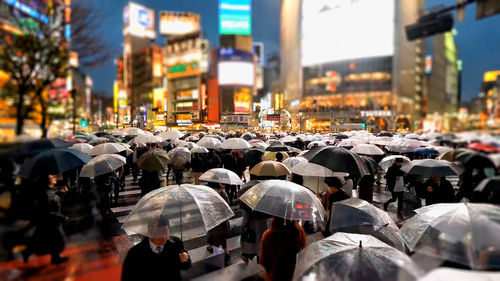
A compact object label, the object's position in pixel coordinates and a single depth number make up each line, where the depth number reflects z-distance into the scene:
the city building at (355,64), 66.44
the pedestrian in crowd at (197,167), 9.62
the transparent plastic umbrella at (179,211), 3.31
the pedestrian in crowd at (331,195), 5.05
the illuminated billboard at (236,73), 77.44
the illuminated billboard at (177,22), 92.12
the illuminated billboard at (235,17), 84.75
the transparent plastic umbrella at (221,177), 6.28
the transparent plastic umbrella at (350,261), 2.26
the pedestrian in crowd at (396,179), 8.44
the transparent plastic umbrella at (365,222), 3.70
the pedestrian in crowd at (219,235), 5.20
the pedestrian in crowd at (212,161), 10.14
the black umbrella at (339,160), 5.43
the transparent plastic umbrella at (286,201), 3.88
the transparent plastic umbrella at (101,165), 6.66
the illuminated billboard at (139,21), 97.69
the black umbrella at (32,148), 1.71
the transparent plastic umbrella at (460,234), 1.83
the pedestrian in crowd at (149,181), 8.20
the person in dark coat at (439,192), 5.39
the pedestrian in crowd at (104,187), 7.17
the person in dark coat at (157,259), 2.84
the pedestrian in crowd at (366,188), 7.81
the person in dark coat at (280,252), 3.66
